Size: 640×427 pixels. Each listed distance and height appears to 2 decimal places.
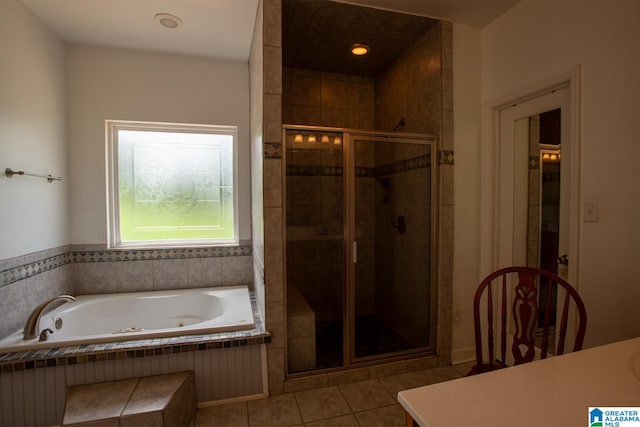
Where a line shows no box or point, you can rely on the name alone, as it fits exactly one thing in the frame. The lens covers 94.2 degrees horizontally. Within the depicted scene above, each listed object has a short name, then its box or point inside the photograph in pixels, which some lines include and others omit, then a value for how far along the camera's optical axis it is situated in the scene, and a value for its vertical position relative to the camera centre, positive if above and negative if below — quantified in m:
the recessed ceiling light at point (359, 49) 2.60 +1.38
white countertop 0.67 -0.48
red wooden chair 1.25 -0.57
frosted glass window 2.63 +0.19
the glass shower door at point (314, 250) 2.05 -0.33
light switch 1.58 -0.05
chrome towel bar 1.82 +0.21
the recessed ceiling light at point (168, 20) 2.11 +1.34
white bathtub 1.98 -0.82
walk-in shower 2.08 -0.30
